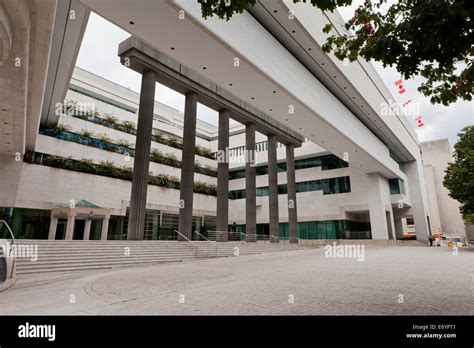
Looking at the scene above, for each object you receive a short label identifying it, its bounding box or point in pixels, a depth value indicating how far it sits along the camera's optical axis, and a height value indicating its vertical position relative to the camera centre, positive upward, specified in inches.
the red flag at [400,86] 1381.5 +713.3
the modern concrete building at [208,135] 518.0 +325.6
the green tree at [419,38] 140.6 +106.3
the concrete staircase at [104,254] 401.4 -35.7
